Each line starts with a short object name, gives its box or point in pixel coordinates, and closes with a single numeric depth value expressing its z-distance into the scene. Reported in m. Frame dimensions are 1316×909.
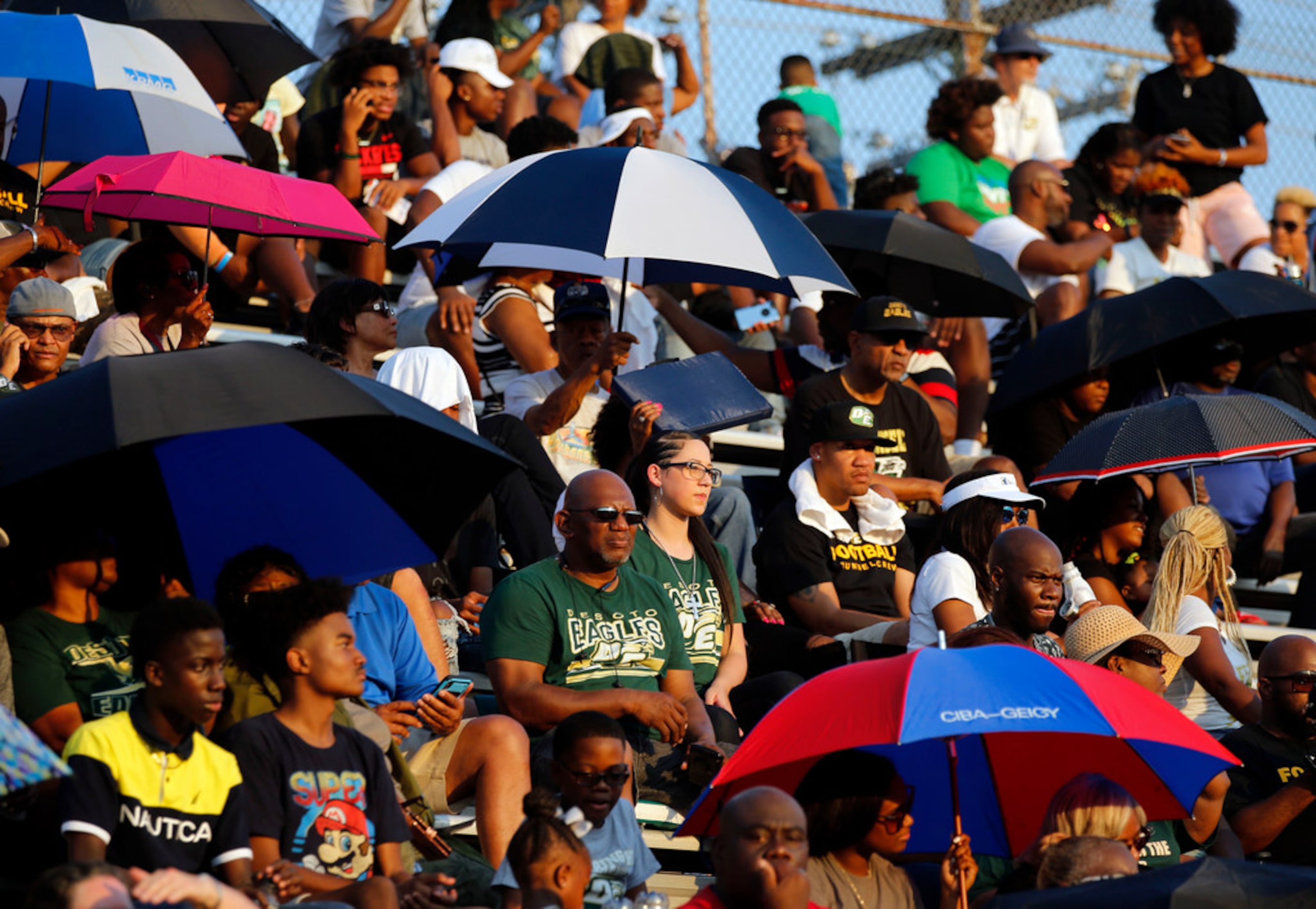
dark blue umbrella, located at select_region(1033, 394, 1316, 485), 15.79
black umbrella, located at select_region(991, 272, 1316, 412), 18.03
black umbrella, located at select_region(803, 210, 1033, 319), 19.14
